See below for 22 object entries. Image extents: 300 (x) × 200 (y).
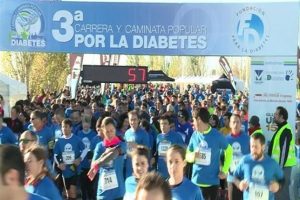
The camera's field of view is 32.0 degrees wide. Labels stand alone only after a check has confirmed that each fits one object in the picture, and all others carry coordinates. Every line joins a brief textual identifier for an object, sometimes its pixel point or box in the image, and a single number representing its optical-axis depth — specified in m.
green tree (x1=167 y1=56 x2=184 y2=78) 94.19
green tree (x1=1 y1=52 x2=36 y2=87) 43.81
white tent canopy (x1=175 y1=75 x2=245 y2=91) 51.50
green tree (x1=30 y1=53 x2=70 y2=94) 44.62
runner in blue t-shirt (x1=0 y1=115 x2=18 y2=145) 9.02
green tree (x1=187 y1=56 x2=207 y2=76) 91.94
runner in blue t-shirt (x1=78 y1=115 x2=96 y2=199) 9.51
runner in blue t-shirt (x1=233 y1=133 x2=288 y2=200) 6.31
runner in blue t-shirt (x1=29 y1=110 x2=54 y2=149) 9.29
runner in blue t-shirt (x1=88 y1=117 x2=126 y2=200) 6.89
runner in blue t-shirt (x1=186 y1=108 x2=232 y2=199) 7.75
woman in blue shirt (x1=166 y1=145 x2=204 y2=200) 4.79
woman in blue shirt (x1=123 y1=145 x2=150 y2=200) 5.00
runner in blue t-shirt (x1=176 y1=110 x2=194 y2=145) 11.38
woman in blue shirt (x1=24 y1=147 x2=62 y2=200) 4.57
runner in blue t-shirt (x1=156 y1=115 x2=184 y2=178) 9.21
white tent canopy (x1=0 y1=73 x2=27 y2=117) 18.20
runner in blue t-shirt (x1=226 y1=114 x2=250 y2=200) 8.66
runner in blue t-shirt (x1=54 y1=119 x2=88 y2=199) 8.98
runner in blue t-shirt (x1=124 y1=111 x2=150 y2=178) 9.30
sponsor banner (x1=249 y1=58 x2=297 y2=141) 11.11
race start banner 11.51
